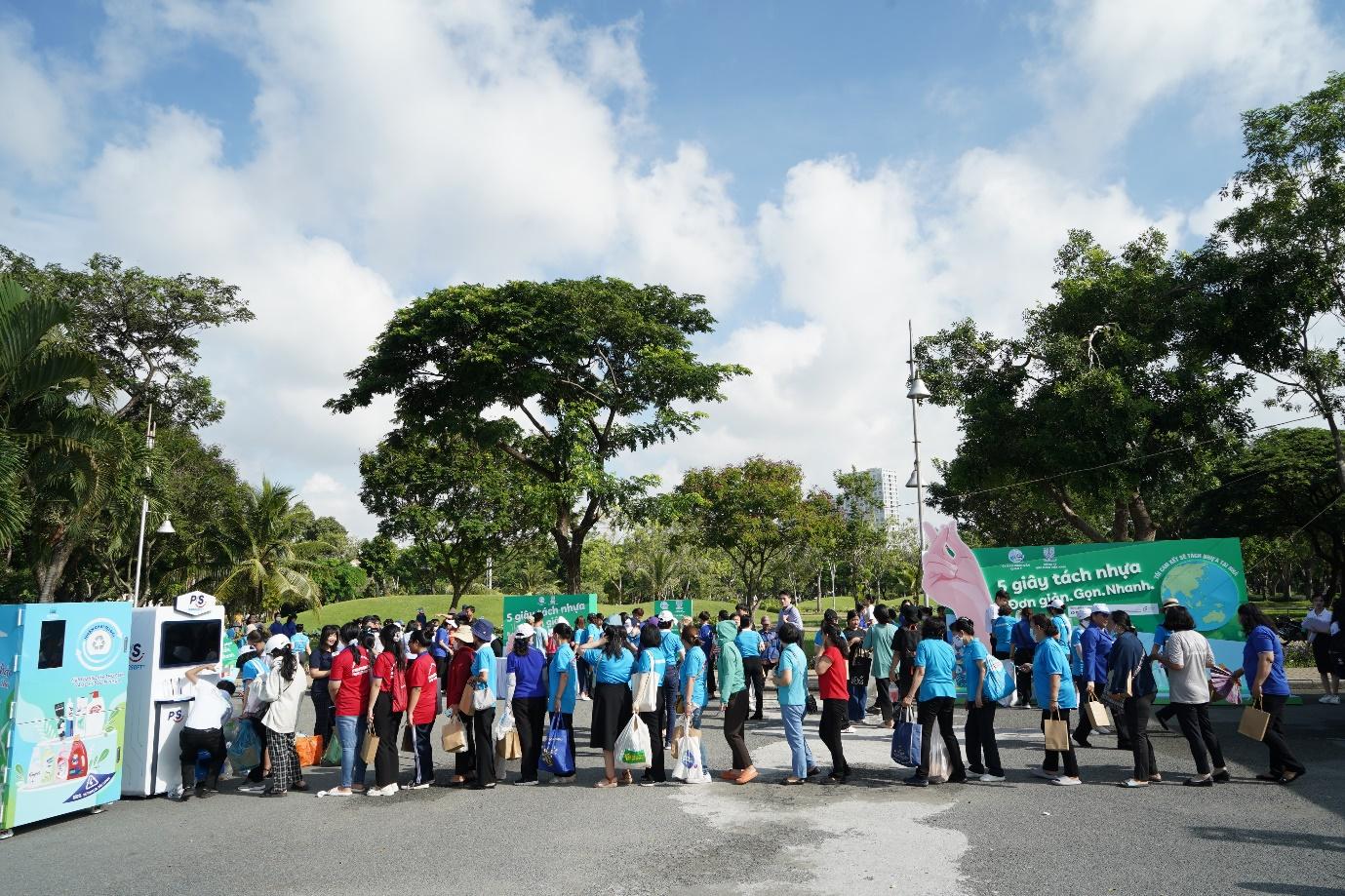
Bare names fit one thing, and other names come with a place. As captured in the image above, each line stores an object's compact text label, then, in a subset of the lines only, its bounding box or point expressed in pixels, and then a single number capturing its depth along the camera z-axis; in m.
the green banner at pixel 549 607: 20.50
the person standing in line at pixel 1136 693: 8.11
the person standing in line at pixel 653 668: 8.71
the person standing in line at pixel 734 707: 8.73
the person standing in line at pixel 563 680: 8.88
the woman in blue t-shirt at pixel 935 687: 8.18
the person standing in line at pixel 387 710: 8.52
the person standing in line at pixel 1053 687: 8.38
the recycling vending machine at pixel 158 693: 8.61
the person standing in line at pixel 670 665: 9.77
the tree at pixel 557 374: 21.53
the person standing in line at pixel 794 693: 8.53
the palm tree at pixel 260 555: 33.84
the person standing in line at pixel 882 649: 12.07
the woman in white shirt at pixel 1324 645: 13.15
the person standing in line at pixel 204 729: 8.52
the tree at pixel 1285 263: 15.92
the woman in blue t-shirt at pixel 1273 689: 8.02
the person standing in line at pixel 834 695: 8.69
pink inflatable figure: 14.69
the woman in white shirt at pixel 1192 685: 7.93
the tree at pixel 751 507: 32.97
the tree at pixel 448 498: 32.44
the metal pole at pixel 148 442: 23.77
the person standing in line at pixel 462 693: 9.03
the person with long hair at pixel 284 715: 8.59
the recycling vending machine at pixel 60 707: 7.27
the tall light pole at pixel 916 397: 17.88
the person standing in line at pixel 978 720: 8.47
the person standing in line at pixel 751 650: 12.03
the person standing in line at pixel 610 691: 8.77
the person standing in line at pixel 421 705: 8.78
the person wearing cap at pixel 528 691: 8.91
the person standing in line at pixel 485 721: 8.84
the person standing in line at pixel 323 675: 9.59
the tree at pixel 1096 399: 19.92
